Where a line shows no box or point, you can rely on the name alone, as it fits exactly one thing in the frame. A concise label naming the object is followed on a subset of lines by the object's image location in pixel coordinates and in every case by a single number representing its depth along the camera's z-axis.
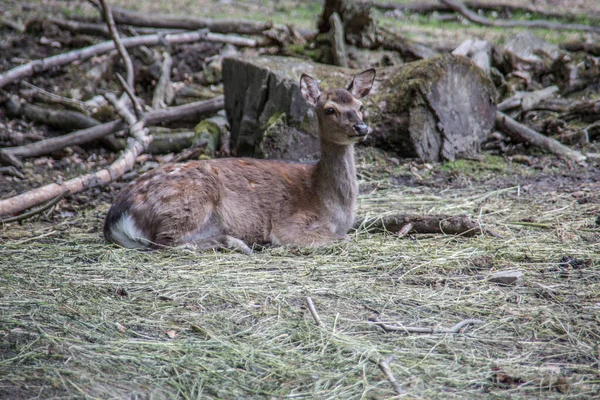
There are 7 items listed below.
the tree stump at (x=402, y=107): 15.96
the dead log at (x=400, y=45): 19.86
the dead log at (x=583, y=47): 21.22
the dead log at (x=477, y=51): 19.05
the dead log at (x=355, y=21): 19.16
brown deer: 11.28
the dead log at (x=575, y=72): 19.39
